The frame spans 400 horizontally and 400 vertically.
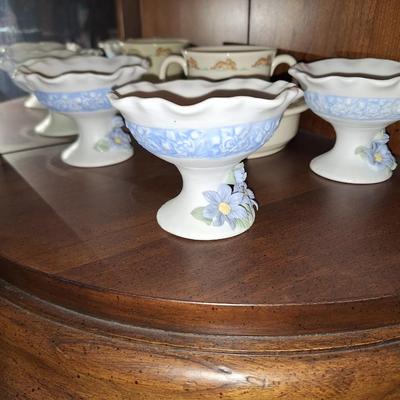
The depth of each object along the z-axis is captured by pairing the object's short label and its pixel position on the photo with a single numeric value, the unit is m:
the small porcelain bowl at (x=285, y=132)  0.67
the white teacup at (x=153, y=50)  0.83
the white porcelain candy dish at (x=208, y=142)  0.42
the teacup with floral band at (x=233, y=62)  0.65
